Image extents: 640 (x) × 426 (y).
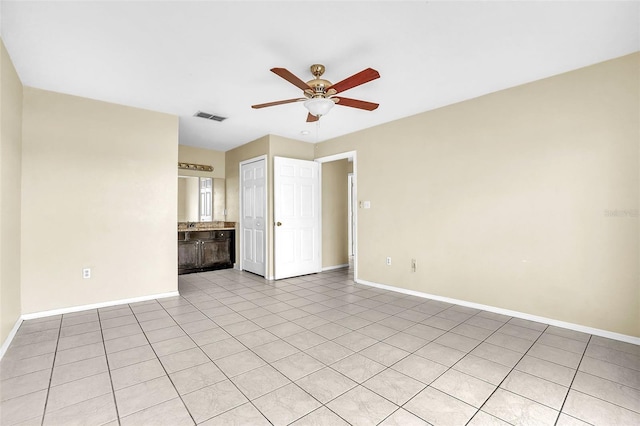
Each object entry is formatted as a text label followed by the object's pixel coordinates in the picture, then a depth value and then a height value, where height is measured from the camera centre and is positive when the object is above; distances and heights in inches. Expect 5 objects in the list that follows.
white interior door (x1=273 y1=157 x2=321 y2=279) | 198.5 -1.2
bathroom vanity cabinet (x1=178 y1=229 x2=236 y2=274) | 216.8 -26.4
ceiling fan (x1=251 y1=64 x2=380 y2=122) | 90.3 +42.0
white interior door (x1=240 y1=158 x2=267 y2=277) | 205.0 -0.4
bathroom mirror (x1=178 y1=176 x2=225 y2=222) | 228.8 +13.9
